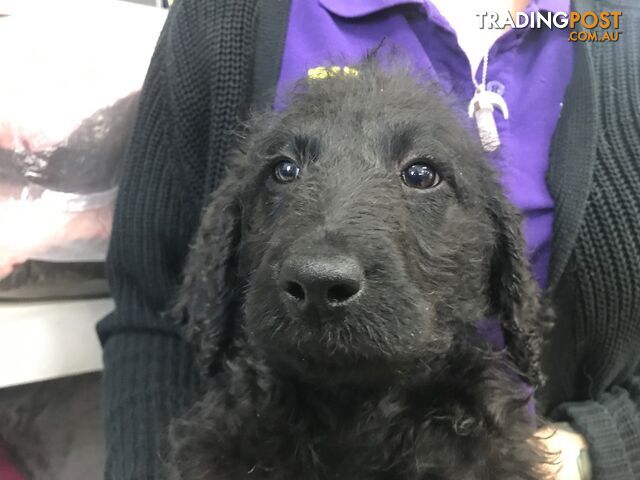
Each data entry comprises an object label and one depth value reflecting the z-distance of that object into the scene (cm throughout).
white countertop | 32
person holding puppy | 29
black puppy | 20
